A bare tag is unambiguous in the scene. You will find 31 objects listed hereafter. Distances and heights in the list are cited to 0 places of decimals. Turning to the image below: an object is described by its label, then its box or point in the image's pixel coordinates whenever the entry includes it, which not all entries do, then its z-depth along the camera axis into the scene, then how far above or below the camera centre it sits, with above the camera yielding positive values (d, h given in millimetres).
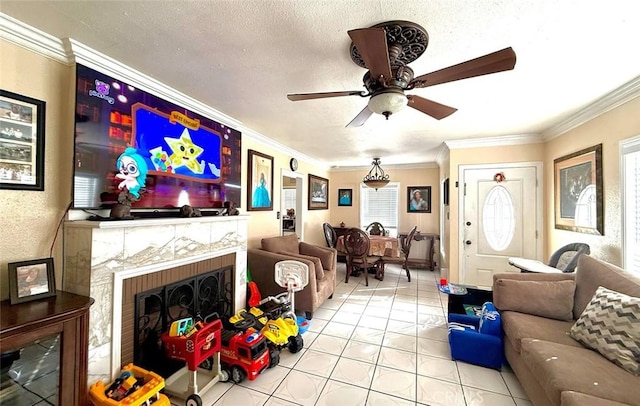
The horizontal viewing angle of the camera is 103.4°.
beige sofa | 1259 -881
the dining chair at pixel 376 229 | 5797 -524
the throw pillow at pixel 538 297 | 2020 -741
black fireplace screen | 1850 -877
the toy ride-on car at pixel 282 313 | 2199 -1052
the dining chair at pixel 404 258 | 4688 -971
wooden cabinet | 1156 -612
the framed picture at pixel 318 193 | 5523 +310
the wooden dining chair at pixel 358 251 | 4406 -790
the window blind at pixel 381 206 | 6164 +13
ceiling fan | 1196 +737
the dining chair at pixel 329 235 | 5332 -610
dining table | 4637 -763
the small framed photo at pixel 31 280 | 1339 -423
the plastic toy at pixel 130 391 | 1393 -1075
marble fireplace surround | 1539 -398
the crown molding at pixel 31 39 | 1404 +979
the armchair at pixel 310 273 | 3031 -879
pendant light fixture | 4957 +662
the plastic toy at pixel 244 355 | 1913 -1162
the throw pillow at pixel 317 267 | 3217 -777
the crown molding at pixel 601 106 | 2083 +982
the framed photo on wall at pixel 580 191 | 2500 +185
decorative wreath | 3711 +445
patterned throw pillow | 1412 -737
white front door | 3613 -167
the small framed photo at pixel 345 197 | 6504 +240
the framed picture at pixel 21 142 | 1402 +362
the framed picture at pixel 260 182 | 3537 +354
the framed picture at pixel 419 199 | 5852 +181
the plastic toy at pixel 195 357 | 1692 -1057
